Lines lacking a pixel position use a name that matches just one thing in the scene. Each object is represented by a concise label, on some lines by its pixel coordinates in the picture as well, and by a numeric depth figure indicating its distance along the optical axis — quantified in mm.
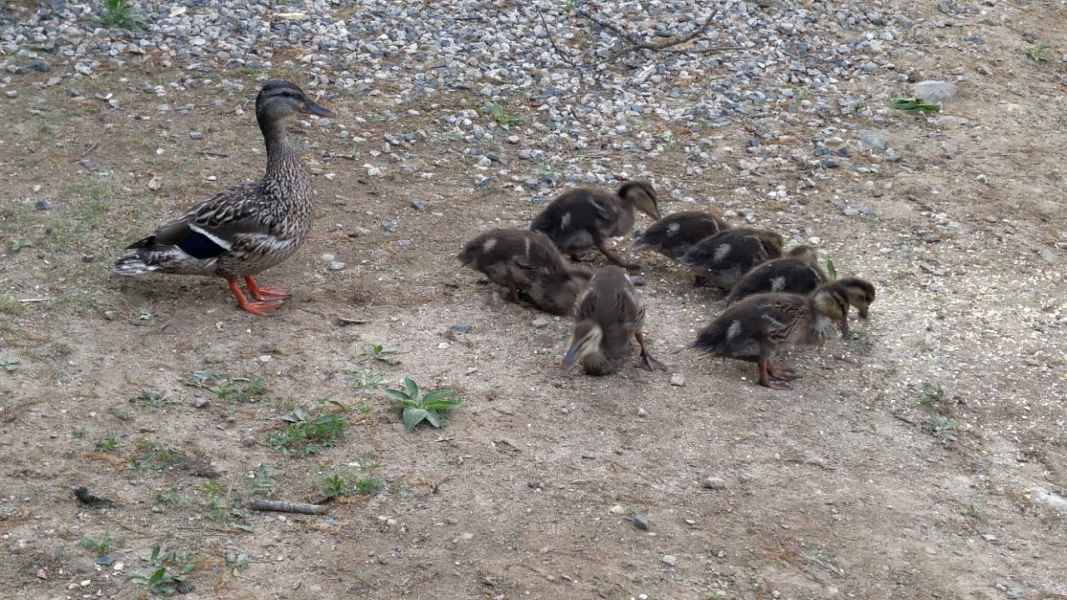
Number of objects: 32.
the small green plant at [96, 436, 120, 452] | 5566
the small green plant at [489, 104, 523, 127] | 9297
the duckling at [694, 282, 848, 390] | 6656
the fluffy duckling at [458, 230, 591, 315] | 7219
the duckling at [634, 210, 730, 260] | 7742
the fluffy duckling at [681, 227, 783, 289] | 7477
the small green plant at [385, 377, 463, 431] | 5953
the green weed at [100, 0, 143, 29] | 9945
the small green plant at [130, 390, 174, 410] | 5957
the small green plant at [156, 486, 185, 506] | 5277
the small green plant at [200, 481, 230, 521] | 5234
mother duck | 6879
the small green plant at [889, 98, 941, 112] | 9852
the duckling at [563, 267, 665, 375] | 6539
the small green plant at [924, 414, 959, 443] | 6387
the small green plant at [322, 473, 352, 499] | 5441
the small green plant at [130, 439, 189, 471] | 5508
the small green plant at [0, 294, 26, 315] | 6625
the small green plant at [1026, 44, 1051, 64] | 10891
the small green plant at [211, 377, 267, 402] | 6113
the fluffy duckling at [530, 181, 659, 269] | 7773
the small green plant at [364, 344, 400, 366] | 6547
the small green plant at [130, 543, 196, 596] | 4777
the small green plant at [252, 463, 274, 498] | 5414
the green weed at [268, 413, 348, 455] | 5765
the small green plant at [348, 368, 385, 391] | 6277
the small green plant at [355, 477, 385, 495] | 5477
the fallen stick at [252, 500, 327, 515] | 5309
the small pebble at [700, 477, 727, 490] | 5754
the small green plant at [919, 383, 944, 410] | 6629
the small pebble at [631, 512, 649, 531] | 5398
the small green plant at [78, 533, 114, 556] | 4926
